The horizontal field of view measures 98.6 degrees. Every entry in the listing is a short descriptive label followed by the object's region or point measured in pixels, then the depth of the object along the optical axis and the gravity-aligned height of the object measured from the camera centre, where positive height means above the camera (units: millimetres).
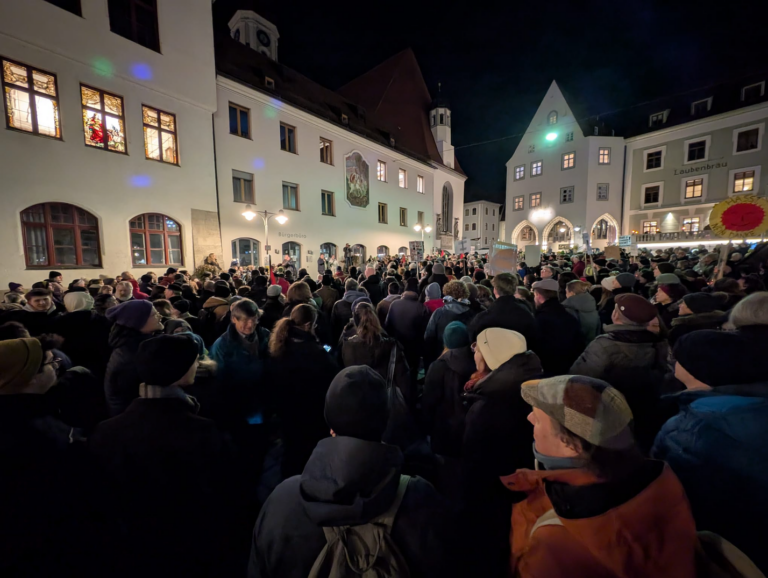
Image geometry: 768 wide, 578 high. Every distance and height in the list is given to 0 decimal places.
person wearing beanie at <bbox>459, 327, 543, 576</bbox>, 2166 -1182
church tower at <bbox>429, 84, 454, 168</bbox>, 33625 +13613
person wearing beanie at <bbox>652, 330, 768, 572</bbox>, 1365 -803
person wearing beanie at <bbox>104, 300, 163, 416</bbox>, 2590 -656
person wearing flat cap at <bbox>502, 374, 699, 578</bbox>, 957 -750
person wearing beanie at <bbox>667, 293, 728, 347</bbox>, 3045 -567
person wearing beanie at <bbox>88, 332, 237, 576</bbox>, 1648 -1036
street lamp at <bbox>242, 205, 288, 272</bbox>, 14298 +2067
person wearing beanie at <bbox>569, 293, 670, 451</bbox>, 2600 -836
